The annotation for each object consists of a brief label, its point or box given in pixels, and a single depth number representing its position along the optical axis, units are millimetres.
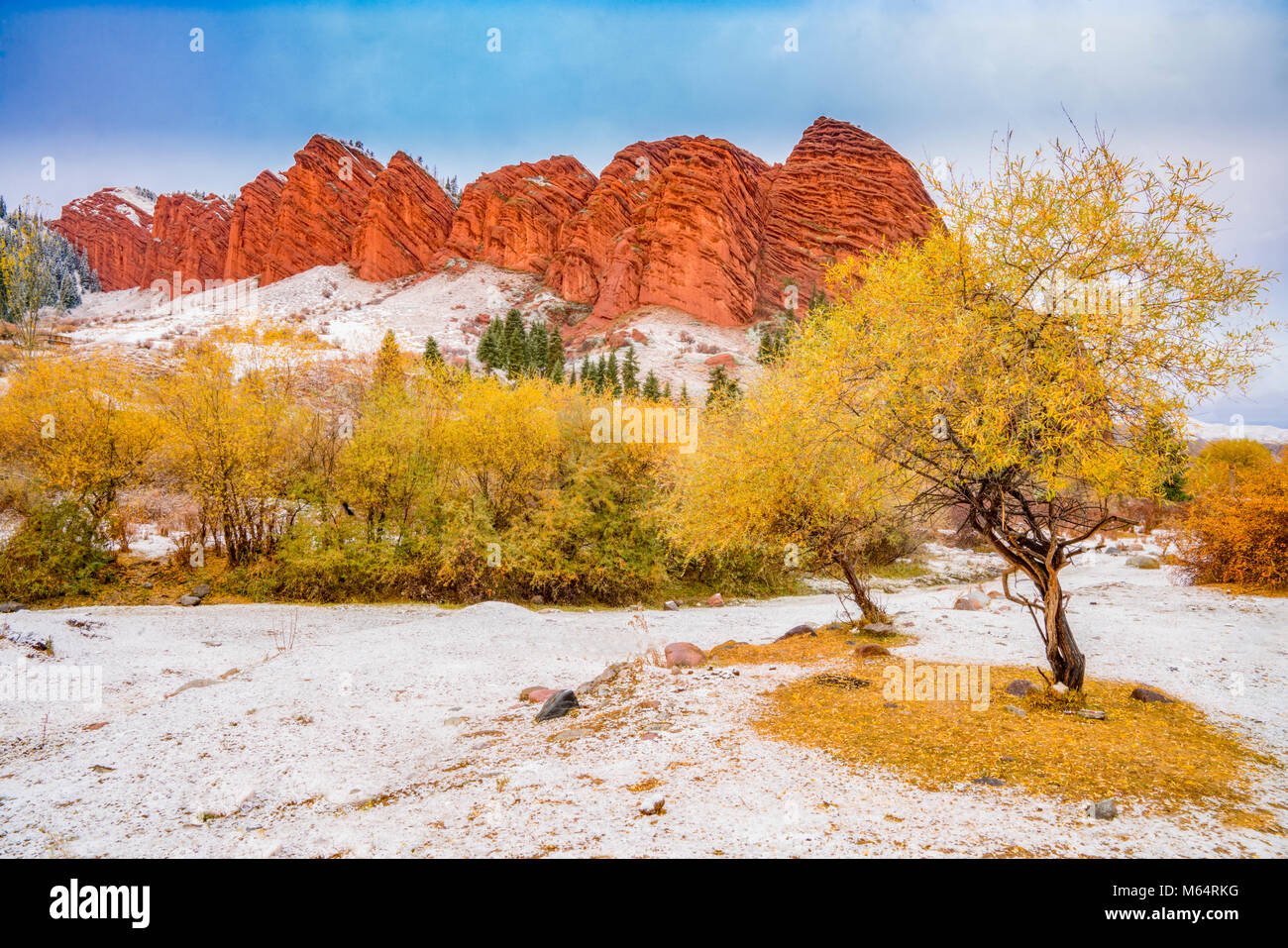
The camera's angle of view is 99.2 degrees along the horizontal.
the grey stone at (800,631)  12333
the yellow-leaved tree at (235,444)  15586
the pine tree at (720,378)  43525
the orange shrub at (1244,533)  15211
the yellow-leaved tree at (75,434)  14891
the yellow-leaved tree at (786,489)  8531
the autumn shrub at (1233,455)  37344
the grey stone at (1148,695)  6754
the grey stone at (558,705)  7441
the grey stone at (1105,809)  3906
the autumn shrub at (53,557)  14125
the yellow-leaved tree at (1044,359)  5434
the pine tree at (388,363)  32688
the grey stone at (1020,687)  6867
